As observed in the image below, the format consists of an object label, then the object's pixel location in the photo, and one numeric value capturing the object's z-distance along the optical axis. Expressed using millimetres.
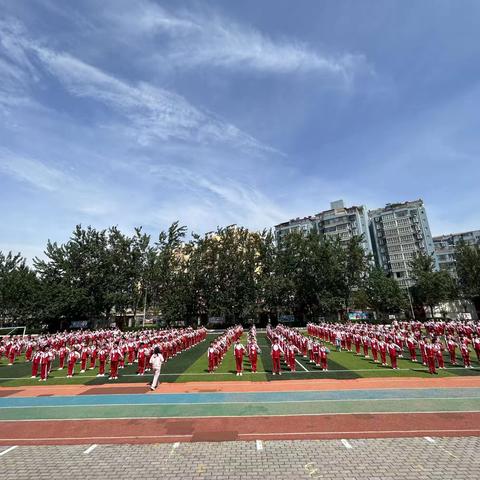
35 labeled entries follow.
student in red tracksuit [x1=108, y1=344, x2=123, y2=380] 18641
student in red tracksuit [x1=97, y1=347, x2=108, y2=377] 20234
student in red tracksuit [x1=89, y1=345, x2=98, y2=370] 22562
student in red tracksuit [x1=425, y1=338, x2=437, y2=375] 18312
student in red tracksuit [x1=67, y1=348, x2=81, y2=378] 19922
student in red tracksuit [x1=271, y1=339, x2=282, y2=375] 19000
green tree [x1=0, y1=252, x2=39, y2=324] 54188
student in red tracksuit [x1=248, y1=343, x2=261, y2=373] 19875
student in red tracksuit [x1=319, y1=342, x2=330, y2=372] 19797
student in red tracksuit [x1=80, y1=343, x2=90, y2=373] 21562
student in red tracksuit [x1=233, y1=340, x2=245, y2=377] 19125
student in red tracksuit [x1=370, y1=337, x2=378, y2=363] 22359
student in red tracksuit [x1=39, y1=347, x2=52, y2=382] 19219
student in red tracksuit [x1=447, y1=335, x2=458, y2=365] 20719
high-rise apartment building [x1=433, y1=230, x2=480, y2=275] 102281
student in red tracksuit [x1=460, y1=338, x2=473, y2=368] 19469
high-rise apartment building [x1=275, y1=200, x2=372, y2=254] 98750
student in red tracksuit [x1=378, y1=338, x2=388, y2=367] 21281
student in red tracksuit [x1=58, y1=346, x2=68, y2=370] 22873
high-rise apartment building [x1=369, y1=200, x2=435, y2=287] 91688
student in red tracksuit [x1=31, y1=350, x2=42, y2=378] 20234
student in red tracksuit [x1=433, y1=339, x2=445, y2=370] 18984
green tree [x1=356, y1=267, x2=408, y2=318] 62125
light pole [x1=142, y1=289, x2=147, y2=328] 62844
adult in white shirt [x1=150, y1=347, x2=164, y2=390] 15972
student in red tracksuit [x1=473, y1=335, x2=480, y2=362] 20795
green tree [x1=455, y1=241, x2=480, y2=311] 62250
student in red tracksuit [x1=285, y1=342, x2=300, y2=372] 19875
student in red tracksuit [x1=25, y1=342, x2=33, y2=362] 27719
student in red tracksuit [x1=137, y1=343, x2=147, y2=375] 20234
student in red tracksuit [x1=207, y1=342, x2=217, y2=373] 20208
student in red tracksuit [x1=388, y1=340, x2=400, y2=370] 19922
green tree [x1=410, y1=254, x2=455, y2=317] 62000
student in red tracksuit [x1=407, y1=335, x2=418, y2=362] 22417
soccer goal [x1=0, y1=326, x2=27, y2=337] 55369
